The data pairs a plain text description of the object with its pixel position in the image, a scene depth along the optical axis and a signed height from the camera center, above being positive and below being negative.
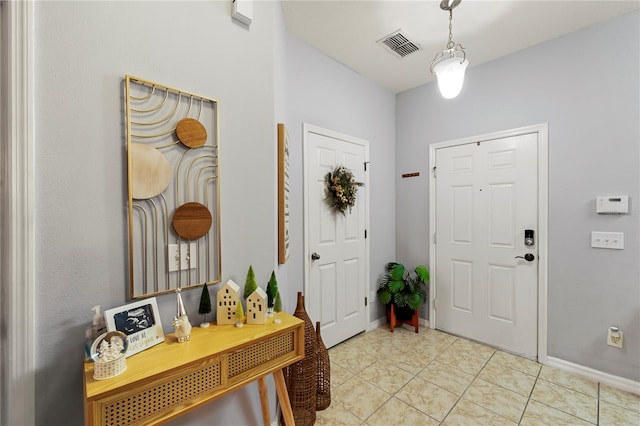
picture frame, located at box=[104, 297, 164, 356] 0.99 -0.42
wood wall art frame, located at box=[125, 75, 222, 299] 1.11 +0.10
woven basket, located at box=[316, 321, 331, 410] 1.78 -1.10
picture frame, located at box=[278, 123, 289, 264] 1.73 +0.11
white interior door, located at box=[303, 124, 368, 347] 2.46 -0.32
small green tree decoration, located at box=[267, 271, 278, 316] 1.38 -0.41
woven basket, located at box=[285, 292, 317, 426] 1.61 -1.02
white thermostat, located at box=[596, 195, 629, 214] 1.98 +0.04
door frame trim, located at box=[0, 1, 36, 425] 0.88 -0.01
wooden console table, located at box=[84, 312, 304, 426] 0.83 -0.57
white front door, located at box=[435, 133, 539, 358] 2.44 -0.30
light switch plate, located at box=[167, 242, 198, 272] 1.20 -0.20
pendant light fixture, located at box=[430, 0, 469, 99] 1.63 +0.82
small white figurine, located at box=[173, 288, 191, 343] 1.10 -0.47
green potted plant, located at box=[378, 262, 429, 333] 2.90 -0.88
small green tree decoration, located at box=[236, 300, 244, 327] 1.26 -0.47
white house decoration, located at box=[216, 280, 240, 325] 1.27 -0.43
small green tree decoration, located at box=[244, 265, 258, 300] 1.33 -0.36
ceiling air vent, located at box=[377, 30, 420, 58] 2.27 +1.43
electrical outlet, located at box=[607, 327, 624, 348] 2.02 -0.94
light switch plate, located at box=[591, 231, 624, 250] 2.02 -0.22
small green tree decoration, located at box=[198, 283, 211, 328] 1.22 -0.41
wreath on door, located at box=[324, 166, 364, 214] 2.57 +0.20
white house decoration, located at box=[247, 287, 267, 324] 1.27 -0.45
